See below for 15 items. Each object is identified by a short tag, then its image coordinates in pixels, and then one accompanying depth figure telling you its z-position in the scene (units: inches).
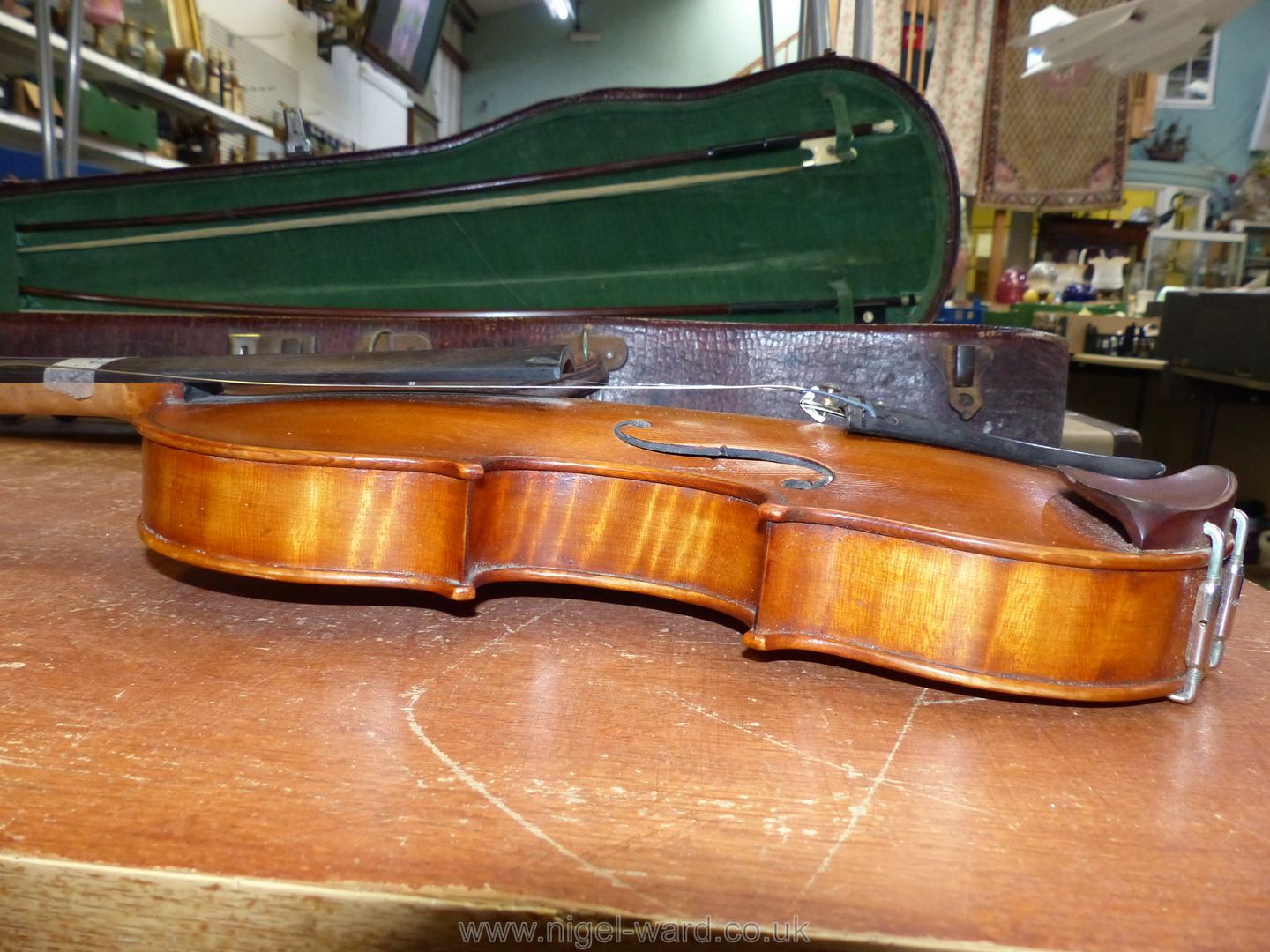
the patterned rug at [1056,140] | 173.3
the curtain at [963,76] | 169.0
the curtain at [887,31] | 165.0
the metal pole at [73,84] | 73.6
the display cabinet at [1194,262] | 276.1
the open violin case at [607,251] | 48.0
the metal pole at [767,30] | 66.4
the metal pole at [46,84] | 75.7
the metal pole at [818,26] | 64.3
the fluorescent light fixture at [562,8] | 233.3
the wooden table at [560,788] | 14.7
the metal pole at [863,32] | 66.1
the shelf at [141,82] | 87.7
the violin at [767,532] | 21.2
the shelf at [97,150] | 90.2
